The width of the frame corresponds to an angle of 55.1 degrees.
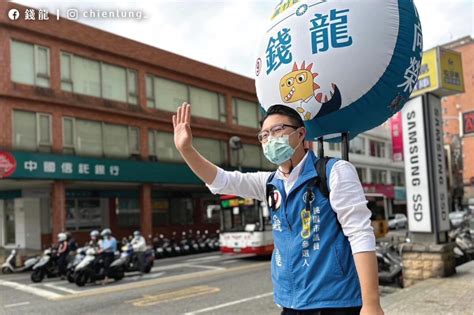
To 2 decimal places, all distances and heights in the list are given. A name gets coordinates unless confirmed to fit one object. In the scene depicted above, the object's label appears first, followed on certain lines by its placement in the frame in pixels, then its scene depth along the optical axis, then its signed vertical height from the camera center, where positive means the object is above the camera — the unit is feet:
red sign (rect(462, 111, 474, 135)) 39.92 +4.92
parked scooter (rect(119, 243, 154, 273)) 41.99 -6.05
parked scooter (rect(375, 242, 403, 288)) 29.43 -5.46
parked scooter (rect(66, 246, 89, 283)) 40.09 -5.86
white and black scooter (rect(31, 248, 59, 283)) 42.74 -6.40
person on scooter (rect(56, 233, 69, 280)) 43.65 -5.35
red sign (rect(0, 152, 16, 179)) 54.29 +4.36
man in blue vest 7.07 -0.74
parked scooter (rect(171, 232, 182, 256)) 66.90 -8.05
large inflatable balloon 9.49 +2.68
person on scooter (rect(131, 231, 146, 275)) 43.86 -5.24
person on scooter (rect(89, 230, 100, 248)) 42.75 -3.97
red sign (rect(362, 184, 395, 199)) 131.95 -1.67
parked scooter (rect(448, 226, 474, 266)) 35.50 -5.53
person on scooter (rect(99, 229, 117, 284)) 39.58 -4.65
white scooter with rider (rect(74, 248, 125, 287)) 37.96 -6.16
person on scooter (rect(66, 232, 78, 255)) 44.66 -4.65
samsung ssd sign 27.07 +0.90
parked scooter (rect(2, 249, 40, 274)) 50.31 -7.23
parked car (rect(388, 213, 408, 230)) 106.83 -9.45
